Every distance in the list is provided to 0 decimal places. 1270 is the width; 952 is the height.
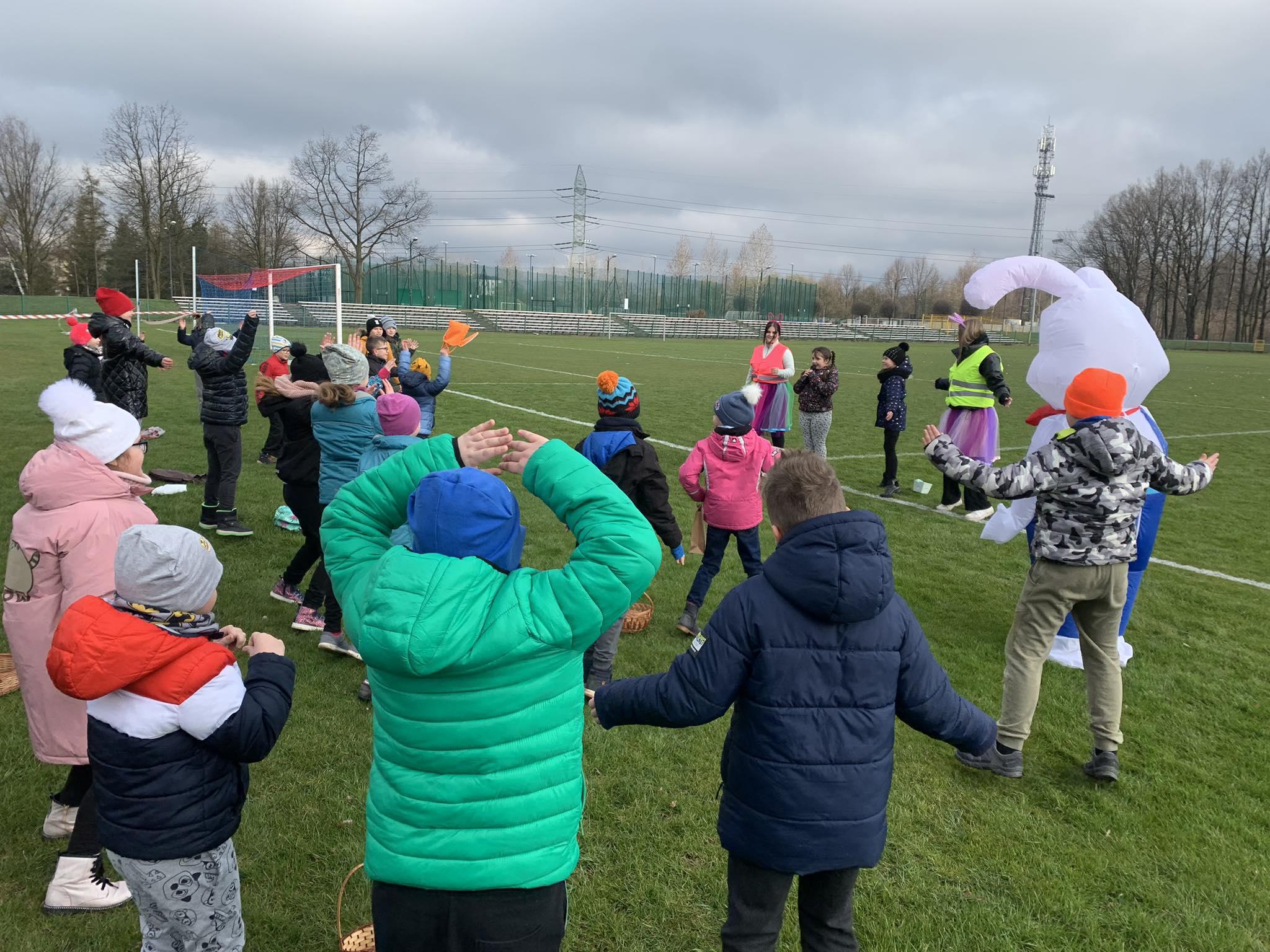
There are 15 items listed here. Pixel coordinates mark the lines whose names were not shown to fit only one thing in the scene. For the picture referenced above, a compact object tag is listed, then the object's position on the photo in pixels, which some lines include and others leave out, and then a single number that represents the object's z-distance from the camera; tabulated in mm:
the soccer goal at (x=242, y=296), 13266
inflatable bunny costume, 4938
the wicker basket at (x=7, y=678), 4559
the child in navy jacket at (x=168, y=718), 2078
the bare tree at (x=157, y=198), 55344
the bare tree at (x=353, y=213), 58906
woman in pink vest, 10227
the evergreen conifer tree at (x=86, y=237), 58250
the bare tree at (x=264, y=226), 62375
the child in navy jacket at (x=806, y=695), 2193
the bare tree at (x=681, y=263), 109750
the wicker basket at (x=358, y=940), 2812
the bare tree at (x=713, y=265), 107125
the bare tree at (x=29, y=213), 54094
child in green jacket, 1785
